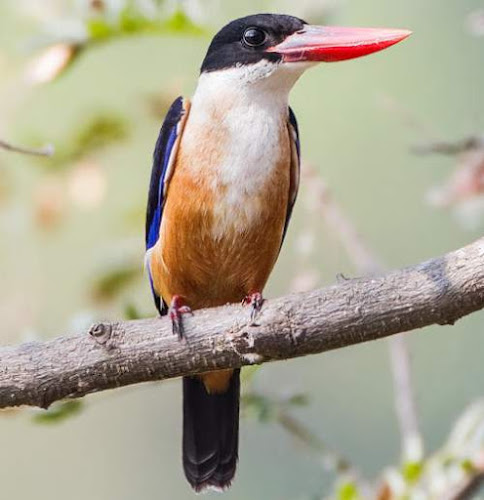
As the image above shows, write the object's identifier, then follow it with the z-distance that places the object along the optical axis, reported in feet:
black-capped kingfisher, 21.01
